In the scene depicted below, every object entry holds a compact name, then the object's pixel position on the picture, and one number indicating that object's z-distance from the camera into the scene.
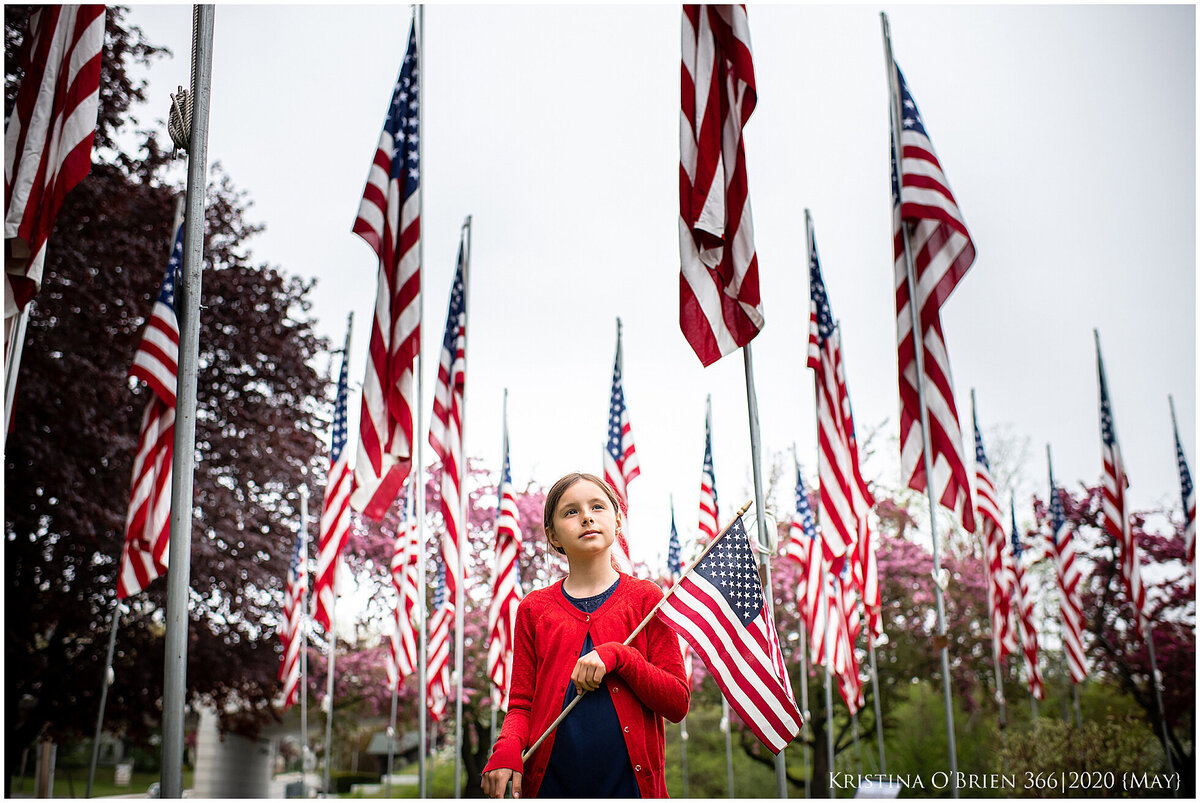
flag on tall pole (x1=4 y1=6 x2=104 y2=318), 4.12
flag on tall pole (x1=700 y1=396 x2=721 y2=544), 12.89
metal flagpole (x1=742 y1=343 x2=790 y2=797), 3.41
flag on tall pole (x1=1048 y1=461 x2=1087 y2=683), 14.37
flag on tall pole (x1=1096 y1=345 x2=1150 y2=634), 12.87
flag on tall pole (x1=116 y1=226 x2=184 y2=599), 6.32
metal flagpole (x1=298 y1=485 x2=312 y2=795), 13.25
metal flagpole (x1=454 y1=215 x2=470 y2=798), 9.00
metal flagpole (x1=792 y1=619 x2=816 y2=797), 13.70
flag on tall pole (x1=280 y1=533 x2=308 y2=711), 12.55
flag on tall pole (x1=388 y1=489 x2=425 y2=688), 12.30
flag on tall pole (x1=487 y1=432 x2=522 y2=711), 11.05
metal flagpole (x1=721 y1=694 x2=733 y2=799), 15.32
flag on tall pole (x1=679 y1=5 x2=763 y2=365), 4.17
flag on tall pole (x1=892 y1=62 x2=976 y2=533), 5.62
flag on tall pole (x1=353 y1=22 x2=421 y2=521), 5.41
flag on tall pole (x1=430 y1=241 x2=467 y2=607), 9.03
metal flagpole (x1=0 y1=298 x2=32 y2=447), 4.48
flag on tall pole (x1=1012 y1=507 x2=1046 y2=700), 14.79
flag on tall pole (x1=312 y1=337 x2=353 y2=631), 10.00
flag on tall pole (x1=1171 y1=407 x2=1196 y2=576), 13.78
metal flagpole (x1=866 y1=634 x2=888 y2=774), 14.57
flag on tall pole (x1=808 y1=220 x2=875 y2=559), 8.01
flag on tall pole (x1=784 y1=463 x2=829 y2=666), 12.72
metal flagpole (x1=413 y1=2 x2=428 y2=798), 6.05
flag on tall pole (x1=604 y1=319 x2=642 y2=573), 11.84
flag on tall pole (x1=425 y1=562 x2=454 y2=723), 12.32
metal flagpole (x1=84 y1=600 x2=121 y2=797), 10.91
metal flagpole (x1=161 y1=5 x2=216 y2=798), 3.16
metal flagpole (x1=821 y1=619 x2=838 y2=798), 13.08
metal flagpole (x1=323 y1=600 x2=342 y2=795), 11.48
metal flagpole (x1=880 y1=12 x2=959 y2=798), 5.40
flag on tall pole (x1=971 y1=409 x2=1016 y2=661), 13.26
